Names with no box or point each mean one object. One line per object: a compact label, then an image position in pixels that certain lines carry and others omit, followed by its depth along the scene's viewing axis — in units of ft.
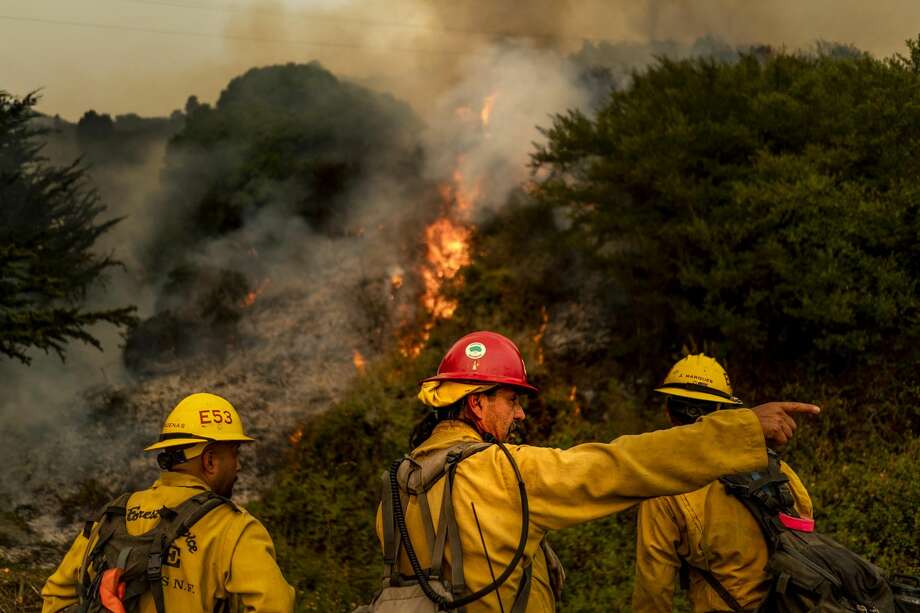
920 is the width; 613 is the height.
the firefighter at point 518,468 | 6.86
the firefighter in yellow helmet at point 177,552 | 8.96
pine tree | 24.36
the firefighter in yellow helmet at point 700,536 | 10.05
